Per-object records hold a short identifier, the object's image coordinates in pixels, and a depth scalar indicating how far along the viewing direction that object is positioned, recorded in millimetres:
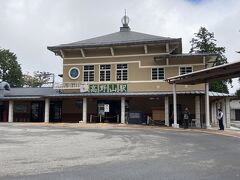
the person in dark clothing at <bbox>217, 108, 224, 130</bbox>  13096
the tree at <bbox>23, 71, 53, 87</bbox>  35939
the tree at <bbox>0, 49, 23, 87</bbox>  31394
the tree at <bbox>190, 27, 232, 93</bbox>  24024
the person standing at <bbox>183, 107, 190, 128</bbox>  13645
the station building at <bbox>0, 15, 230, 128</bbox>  15834
